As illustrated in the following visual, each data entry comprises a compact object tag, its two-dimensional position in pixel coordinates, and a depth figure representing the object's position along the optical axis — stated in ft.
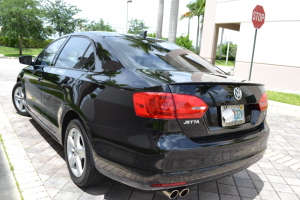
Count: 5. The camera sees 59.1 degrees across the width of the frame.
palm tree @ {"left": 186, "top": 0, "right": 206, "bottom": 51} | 138.34
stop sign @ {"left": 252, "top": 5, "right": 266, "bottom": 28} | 23.93
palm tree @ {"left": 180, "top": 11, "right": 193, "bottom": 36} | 164.91
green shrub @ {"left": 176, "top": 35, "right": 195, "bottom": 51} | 125.59
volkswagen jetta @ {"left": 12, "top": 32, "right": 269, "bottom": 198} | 6.55
